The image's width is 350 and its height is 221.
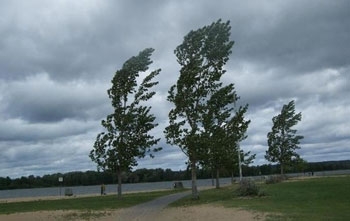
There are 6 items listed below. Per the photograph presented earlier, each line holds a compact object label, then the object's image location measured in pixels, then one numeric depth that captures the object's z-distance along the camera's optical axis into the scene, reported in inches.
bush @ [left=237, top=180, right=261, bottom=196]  1294.3
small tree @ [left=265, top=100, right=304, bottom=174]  2704.2
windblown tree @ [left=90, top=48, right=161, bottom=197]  1643.7
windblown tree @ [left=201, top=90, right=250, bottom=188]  1363.2
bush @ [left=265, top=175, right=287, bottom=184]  2273.6
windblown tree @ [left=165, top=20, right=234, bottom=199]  1375.4
